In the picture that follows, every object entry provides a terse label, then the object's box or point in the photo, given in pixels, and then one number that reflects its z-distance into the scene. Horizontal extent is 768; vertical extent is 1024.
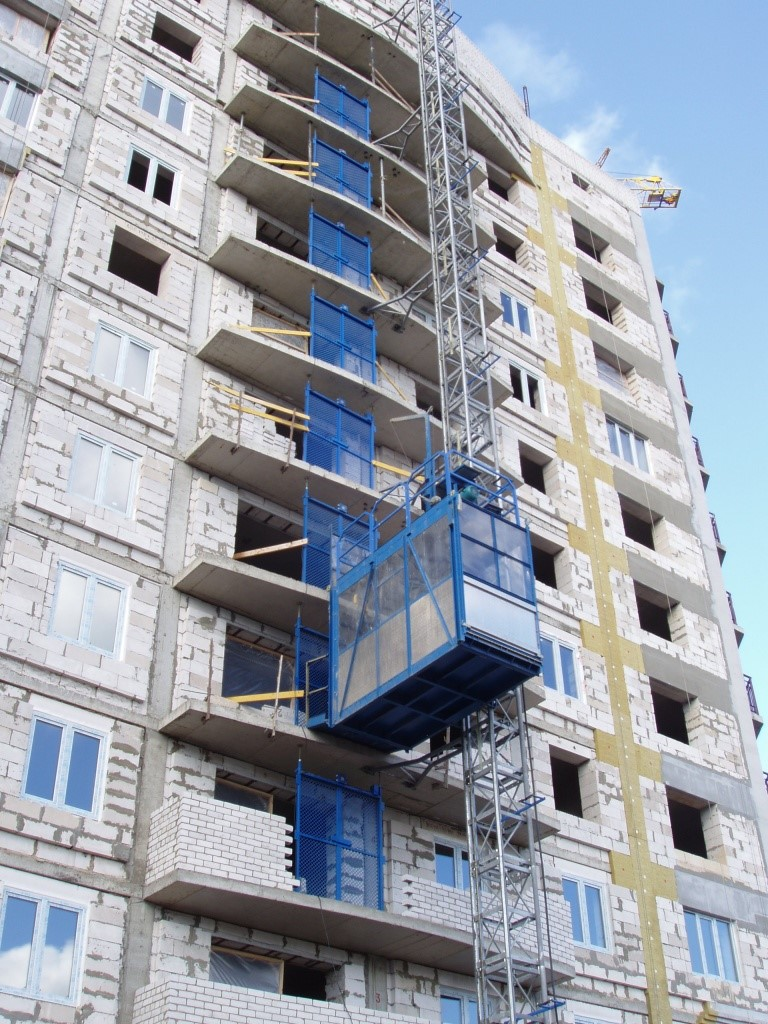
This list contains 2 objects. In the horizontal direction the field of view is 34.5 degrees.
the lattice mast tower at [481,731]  22.05
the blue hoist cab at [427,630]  21.64
